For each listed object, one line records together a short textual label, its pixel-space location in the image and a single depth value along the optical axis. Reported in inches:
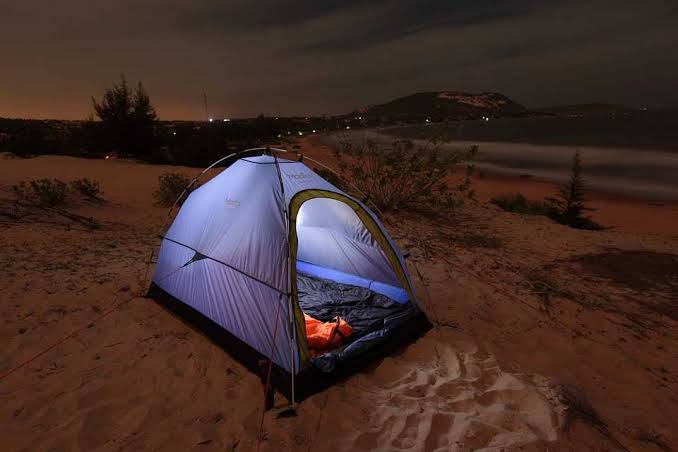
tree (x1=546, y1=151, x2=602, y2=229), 443.6
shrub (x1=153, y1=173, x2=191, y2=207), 422.3
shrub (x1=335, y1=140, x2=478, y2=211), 411.8
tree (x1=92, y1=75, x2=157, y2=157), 816.3
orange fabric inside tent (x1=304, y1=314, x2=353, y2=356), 164.2
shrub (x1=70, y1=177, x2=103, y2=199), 398.6
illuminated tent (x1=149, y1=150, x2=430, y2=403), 148.3
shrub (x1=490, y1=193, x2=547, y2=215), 491.0
